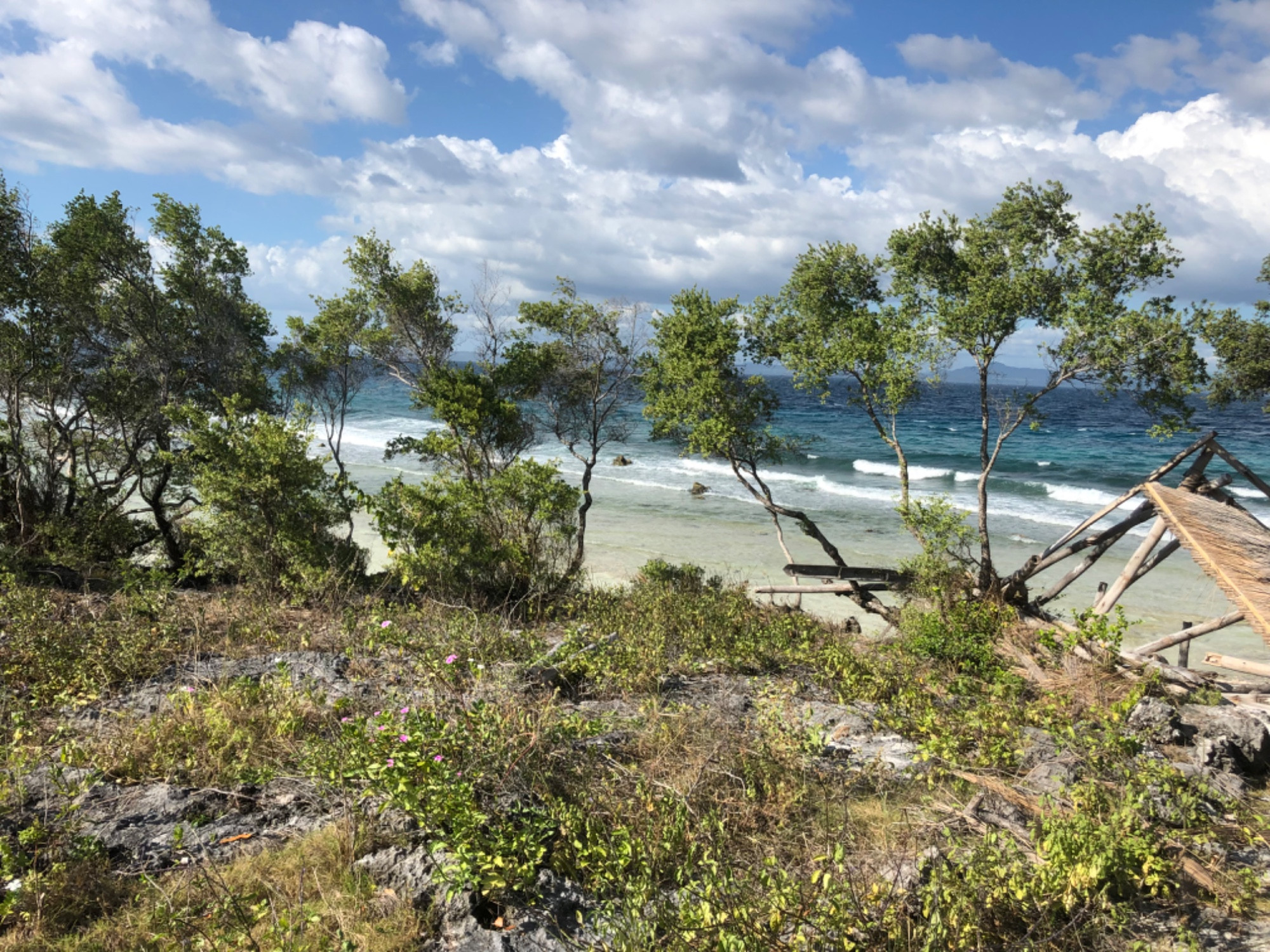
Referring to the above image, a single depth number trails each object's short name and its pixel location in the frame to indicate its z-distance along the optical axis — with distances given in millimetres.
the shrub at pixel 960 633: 9406
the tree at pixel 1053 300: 10094
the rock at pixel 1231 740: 6164
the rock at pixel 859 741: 5727
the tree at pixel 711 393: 12444
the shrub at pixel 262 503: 10250
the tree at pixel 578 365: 16281
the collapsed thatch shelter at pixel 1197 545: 6016
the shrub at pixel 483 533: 11148
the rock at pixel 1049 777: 5285
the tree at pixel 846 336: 11172
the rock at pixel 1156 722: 6496
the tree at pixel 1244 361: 13242
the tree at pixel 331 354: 17078
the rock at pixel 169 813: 4172
